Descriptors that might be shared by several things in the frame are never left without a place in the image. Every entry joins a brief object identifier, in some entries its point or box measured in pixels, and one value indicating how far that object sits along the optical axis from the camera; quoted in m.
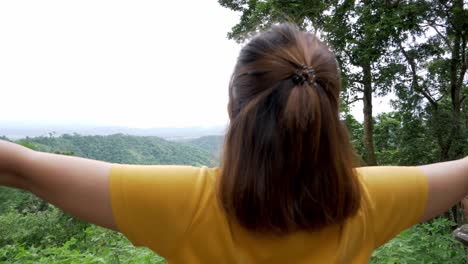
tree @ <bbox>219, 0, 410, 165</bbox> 5.11
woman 0.55
